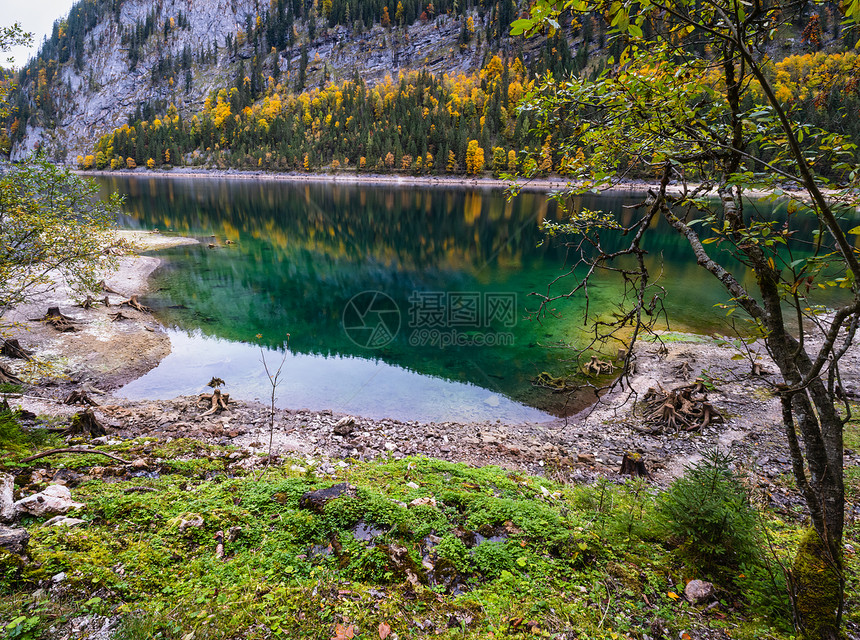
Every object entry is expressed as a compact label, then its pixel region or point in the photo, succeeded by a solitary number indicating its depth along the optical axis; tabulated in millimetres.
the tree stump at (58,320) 15688
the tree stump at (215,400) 10867
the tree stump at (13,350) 12461
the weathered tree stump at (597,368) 14648
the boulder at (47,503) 4328
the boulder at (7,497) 4172
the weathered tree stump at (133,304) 19500
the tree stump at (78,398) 10320
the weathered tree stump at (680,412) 10680
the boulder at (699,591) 4023
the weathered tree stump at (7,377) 10883
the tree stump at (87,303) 17766
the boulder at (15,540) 3568
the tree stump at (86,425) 7895
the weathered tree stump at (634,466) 8391
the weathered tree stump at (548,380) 14005
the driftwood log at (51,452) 5555
